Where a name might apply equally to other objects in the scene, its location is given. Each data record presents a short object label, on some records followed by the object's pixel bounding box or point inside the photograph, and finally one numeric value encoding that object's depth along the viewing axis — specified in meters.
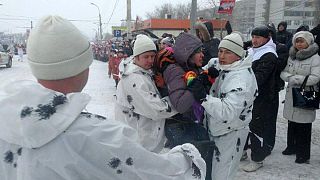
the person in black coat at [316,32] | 3.76
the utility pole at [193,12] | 8.75
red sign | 9.77
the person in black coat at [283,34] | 5.66
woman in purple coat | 1.88
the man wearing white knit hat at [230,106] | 2.03
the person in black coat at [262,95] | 3.31
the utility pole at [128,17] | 14.74
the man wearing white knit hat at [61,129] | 0.85
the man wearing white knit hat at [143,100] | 2.00
